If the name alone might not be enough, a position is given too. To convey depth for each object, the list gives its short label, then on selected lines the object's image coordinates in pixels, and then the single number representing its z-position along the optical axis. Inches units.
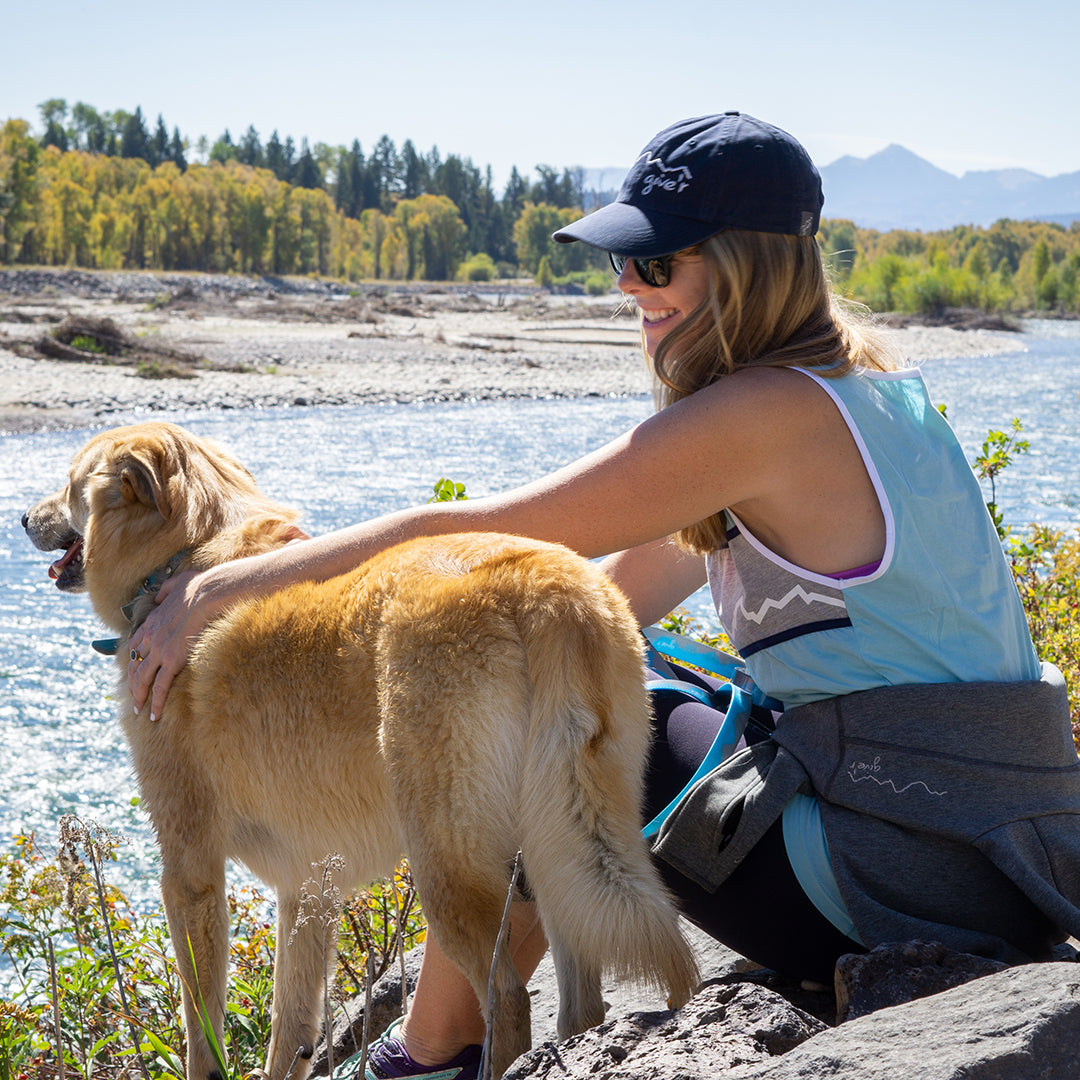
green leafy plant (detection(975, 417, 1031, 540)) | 211.6
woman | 82.7
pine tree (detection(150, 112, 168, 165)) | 5078.7
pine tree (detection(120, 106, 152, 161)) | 4997.5
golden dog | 82.7
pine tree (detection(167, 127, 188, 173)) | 5177.2
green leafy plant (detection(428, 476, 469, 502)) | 164.4
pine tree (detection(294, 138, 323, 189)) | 5232.8
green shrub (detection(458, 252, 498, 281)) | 4566.9
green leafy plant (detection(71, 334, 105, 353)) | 1080.8
